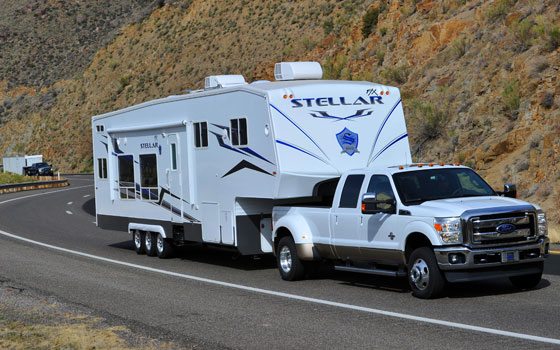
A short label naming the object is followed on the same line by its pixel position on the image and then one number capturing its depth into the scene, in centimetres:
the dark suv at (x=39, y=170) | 7419
